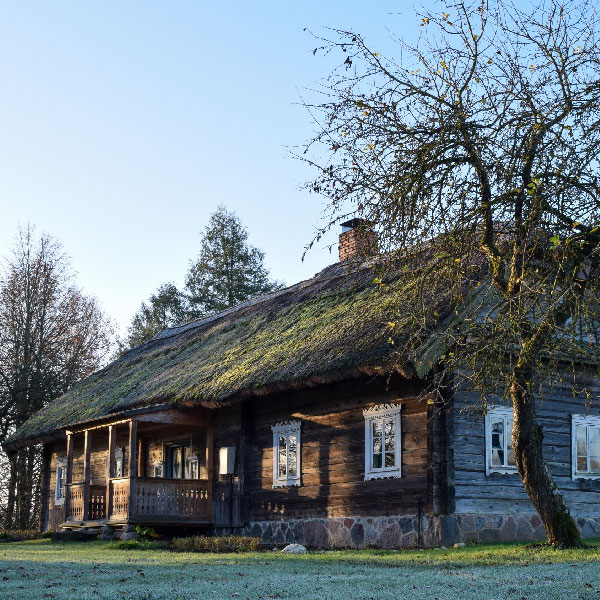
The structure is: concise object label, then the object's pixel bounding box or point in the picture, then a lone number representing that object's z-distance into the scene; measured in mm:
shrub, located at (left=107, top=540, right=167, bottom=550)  17625
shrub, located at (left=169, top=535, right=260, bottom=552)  16203
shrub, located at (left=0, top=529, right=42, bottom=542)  24883
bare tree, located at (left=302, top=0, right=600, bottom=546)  11555
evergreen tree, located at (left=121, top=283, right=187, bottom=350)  46438
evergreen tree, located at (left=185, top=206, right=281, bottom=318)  44594
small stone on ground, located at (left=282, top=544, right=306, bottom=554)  15062
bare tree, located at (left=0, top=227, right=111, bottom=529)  34250
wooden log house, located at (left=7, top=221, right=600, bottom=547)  15617
